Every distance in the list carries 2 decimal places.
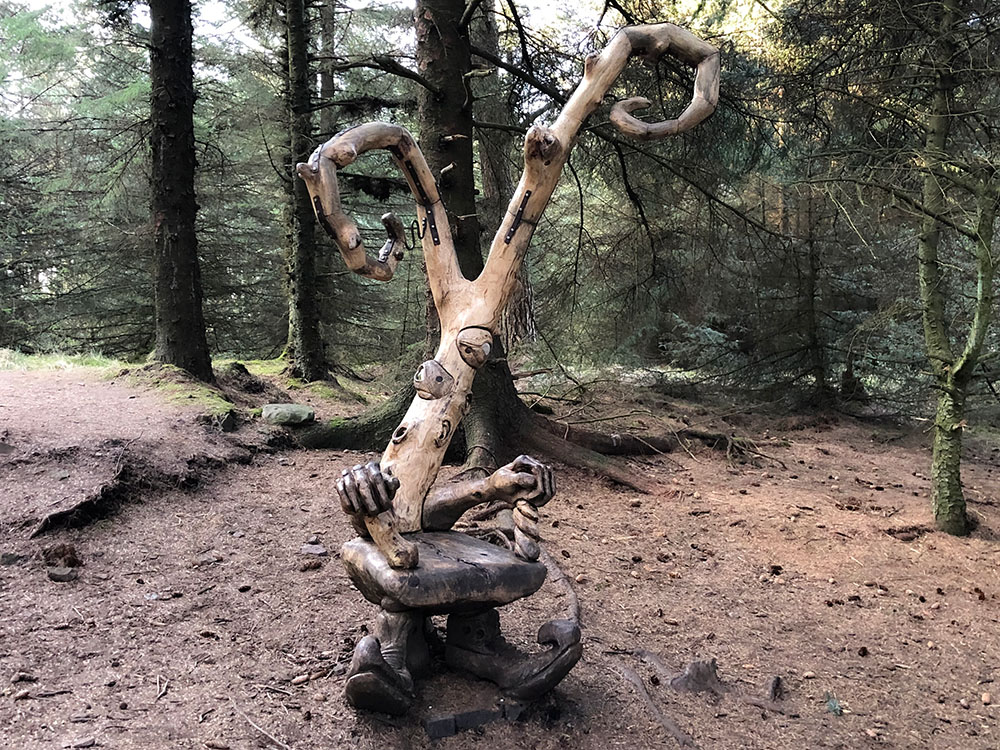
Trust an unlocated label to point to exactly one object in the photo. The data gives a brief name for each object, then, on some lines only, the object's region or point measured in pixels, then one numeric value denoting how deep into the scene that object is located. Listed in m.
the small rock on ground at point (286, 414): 6.59
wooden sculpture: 2.46
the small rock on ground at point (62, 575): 3.54
